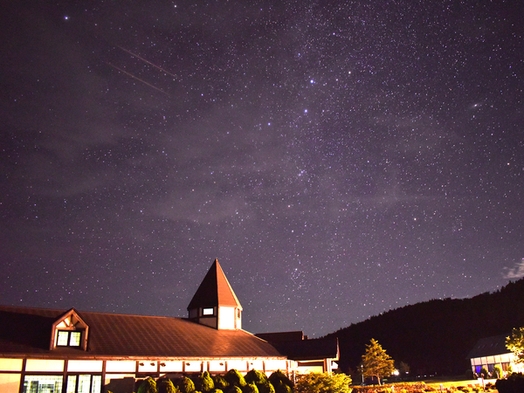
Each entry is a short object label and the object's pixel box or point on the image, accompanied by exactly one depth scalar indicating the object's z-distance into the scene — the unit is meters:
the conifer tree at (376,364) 63.91
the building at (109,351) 28.88
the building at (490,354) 71.31
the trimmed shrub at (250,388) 28.88
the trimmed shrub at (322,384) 30.42
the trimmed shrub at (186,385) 28.36
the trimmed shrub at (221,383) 29.58
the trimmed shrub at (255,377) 30.67
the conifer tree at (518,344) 49.91
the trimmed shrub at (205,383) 28.84
